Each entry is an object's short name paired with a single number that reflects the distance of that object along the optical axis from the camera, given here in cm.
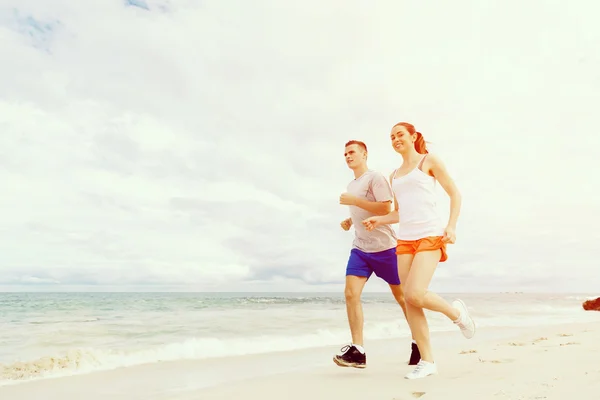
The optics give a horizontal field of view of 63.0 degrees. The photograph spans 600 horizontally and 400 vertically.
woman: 363
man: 424
